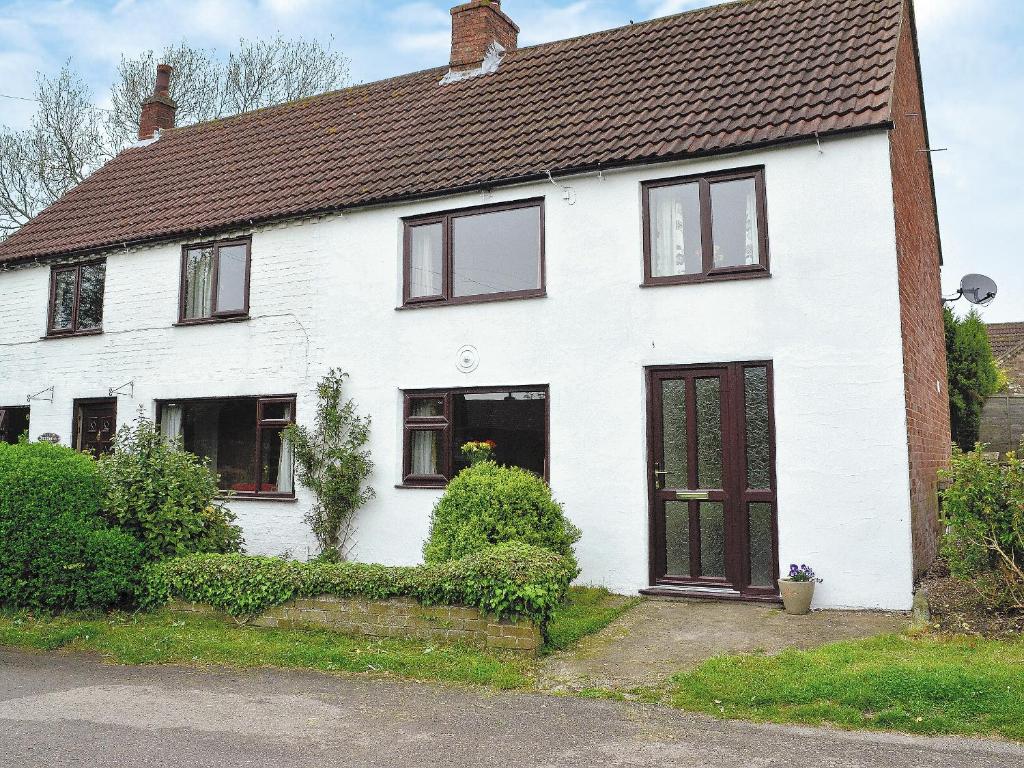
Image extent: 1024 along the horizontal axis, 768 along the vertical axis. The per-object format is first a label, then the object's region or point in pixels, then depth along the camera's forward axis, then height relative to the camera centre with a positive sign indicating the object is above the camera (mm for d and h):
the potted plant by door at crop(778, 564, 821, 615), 8727 -1243
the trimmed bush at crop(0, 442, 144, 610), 8672 -796
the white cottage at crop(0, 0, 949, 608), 9344 +2222
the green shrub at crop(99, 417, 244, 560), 9203 -340
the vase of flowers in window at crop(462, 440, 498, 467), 11008 +220
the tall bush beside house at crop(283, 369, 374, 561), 11820 +61
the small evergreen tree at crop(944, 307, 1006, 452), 18172 +1911
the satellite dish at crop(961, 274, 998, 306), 16641 +3387
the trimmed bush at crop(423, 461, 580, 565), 8742 -498
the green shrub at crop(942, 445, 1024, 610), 7793 -546
